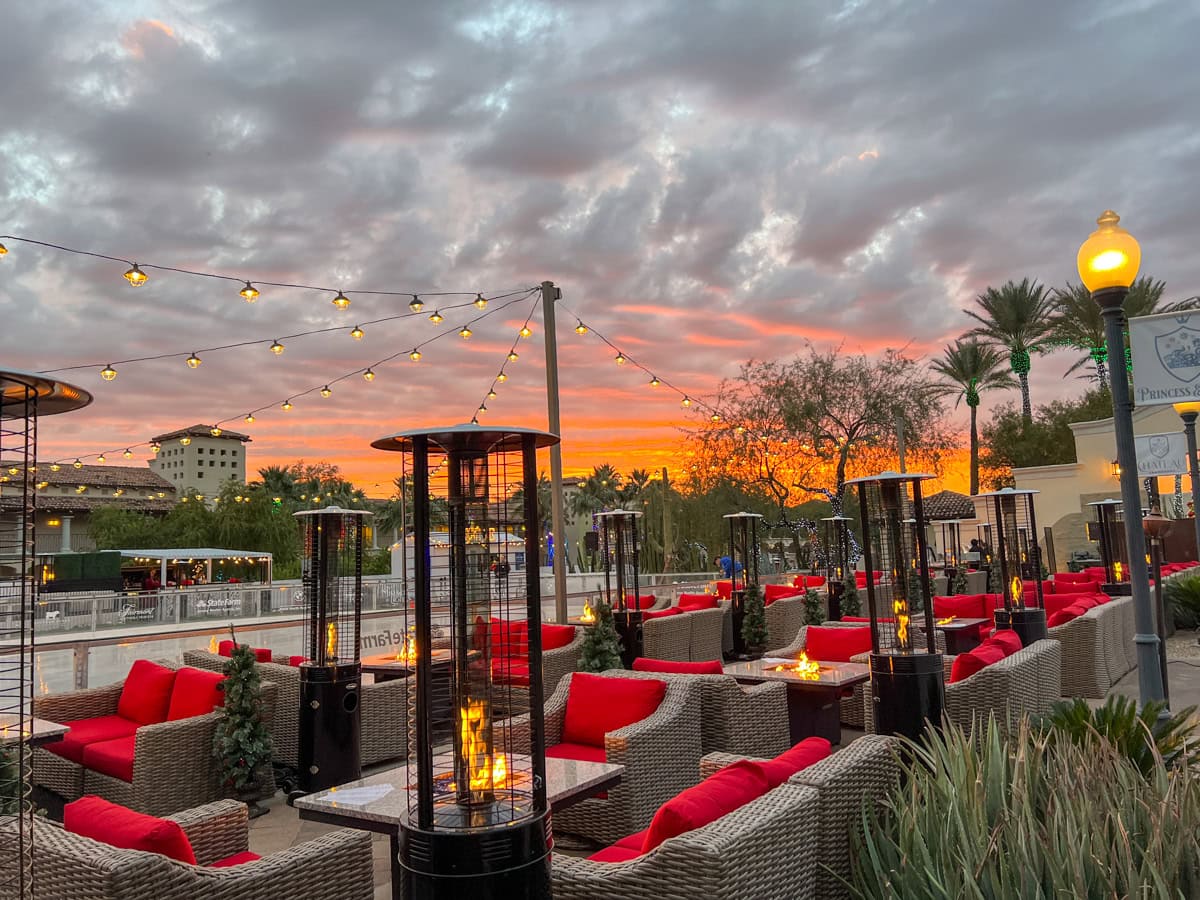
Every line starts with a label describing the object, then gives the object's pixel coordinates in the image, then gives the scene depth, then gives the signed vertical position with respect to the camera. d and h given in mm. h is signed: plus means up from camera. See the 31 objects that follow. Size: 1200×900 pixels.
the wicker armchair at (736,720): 5406 -1219
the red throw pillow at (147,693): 6125 -1008
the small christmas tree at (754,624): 12023 -1331
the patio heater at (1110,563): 13227 -834
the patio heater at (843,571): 13641 -781
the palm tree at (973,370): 34781 +6102
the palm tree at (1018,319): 33875 +7893
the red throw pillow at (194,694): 5715 -960
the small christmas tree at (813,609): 11992 -1152
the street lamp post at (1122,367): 4426 +781
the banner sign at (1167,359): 4645 +837
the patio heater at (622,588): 10250 -673
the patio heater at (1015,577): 9555 -706
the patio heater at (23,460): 1878 +235
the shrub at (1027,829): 2312 -938
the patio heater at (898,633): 5348 -752
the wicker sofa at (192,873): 2340 -942
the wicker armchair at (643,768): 4480 -1279
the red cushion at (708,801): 2686 -886
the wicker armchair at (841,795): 2955 -977
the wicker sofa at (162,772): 5074 -1357
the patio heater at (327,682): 5809 -932
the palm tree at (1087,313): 30281 +7389
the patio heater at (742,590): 12289 -900
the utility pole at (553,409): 9922 +1484
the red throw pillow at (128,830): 2525 -826
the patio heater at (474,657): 2504 -373
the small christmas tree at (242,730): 5422 -1154
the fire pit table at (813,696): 6258 -1270
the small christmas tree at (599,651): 7402 -1000
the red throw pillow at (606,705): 5039 -1012
